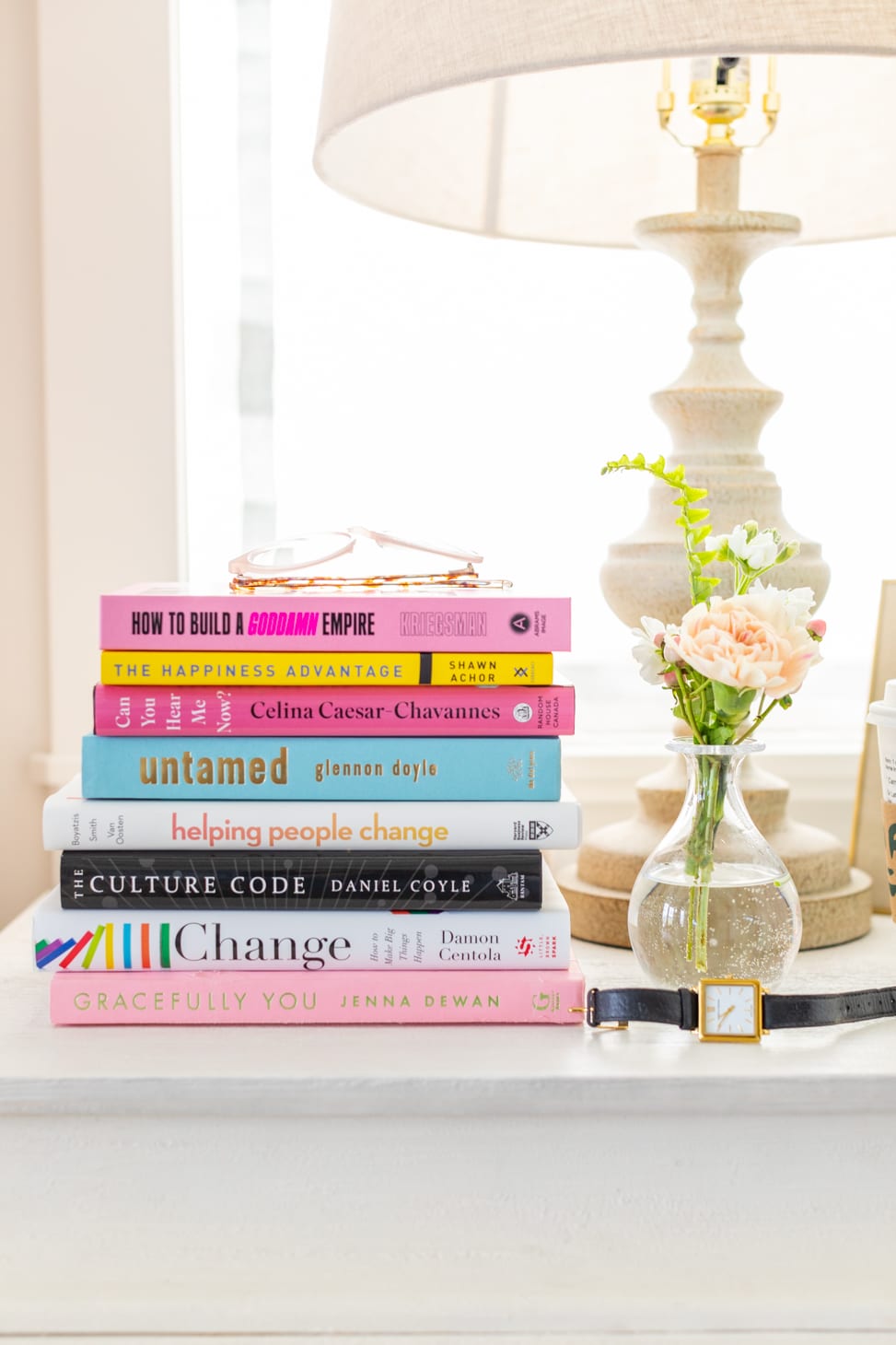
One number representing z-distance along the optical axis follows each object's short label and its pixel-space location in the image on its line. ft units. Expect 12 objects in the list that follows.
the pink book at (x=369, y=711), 4.36
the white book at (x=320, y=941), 4.31
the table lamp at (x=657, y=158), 4.15
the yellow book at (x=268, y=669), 4.35
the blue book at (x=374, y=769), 4.36
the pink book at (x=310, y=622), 4.35
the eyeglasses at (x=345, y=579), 4.57
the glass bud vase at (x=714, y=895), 4.42
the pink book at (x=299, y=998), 4.31
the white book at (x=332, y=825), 4.33
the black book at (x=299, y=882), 4.32
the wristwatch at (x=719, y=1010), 4.27
